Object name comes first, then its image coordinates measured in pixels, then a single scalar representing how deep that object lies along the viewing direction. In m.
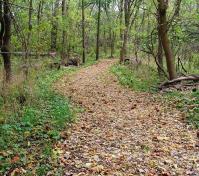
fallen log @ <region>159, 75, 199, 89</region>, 9.72
